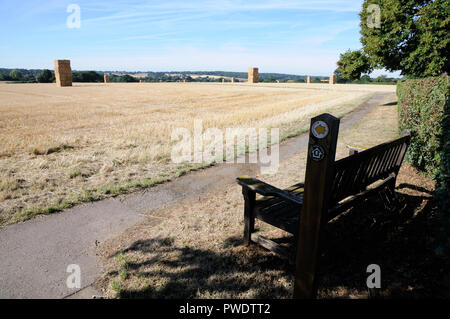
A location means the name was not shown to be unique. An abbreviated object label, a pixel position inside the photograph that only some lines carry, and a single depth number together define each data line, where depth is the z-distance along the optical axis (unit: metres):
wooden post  2.04
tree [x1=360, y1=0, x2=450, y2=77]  13.42
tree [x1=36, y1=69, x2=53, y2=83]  58.72
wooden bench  2.11
